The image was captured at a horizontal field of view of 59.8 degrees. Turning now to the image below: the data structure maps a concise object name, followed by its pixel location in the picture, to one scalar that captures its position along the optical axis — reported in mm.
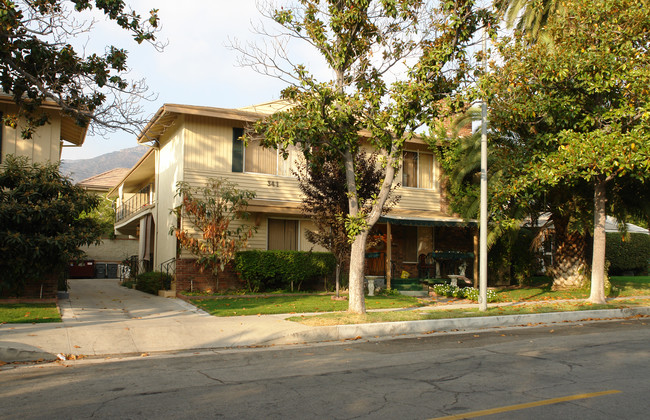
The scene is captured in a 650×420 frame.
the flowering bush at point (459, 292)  17458
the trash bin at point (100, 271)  32156
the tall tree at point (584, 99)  14203
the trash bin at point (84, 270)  30531
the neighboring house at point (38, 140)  16422
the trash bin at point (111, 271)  32812
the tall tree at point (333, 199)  16156
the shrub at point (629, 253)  29125
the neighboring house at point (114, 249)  35219
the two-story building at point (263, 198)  18688
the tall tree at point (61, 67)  11227
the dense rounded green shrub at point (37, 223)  13336
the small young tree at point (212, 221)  17359
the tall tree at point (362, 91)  12055
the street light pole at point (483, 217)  14227
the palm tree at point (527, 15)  20609
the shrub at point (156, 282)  18688
